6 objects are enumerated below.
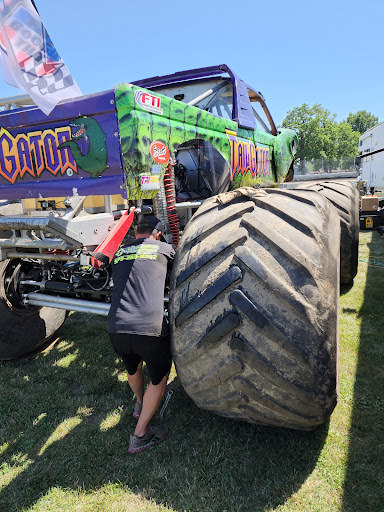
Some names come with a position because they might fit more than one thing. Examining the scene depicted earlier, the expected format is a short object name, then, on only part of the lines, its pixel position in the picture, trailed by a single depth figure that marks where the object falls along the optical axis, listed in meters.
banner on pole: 2.69
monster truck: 1.92
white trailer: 14.40
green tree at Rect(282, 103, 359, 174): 44.50
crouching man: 2.63
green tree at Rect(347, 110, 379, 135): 65.12
